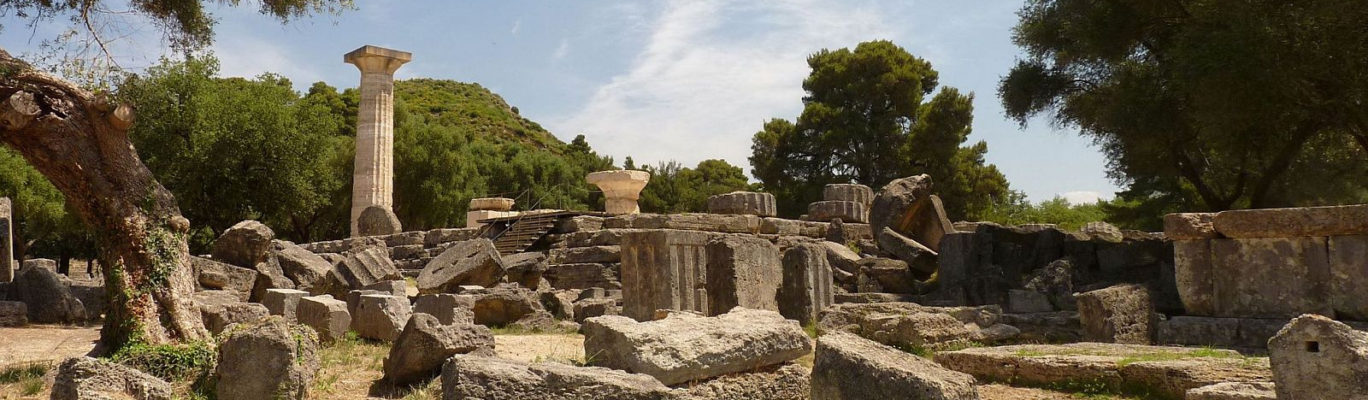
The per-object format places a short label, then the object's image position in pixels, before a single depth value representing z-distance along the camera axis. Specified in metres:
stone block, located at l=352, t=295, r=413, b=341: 8.89
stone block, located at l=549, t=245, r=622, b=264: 16.06
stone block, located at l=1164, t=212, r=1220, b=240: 9.08
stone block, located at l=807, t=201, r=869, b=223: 20.64
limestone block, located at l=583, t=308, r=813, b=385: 5.36
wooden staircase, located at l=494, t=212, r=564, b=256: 17.70
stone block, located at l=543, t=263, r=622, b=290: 15.53
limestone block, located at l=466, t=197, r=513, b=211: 24.89
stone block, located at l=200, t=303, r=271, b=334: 8.69
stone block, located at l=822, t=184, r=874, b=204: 21.19
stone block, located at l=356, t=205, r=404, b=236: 22.23
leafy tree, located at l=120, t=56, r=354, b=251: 23.20
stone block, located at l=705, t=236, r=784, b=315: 10.62
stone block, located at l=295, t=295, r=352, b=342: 8.98
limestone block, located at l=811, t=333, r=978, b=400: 4.77
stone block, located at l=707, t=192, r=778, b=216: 19.48
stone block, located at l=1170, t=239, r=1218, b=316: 9.10
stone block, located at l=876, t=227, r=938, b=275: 16.36
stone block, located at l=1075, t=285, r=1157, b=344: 8.78
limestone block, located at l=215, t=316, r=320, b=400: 5.75
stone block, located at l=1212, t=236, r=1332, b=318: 8.53
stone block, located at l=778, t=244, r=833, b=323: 11.05
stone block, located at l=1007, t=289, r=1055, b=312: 12.30
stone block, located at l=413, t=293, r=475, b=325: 9.34
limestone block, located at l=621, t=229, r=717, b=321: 10.71
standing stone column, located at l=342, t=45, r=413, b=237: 25.97
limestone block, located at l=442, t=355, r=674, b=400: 4.42
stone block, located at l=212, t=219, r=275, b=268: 14.23
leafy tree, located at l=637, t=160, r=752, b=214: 47.12
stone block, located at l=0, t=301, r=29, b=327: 11.84
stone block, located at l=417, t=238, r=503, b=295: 13.39
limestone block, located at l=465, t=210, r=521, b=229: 22.69
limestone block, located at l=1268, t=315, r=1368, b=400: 5.03
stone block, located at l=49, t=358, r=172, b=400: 5.05
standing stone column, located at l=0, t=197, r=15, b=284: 14.29
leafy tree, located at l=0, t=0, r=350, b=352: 7.59
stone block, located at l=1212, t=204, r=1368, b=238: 8.35
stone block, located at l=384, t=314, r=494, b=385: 6.39
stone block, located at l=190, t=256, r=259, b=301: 13.01
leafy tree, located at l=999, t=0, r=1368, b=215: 12.82
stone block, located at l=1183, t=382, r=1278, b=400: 5.48
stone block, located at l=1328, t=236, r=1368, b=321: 8.32
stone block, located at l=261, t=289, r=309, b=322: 9.98
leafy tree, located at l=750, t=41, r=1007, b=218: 35.84
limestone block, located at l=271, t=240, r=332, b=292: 14.40
